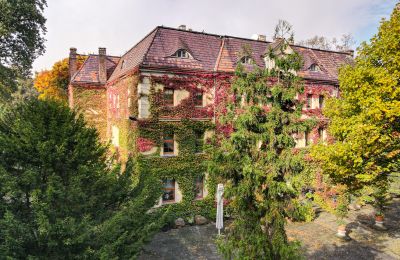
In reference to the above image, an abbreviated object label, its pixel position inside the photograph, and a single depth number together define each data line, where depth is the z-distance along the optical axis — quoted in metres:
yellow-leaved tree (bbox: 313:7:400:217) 12.42
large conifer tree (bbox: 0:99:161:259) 8.48
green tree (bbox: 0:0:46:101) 18.67
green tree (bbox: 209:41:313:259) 8.84
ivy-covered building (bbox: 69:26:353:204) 19.78
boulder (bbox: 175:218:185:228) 20.28
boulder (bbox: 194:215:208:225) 20.89
